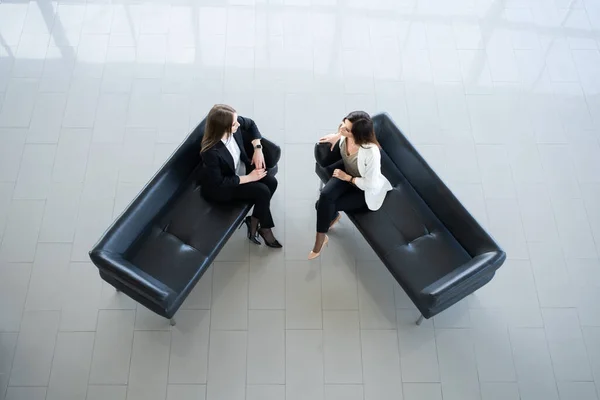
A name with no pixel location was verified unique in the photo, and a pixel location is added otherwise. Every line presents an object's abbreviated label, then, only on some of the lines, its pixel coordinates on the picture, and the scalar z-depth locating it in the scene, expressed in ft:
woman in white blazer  11.17
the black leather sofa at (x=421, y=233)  10.61
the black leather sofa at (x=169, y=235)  10.27
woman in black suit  11.08
